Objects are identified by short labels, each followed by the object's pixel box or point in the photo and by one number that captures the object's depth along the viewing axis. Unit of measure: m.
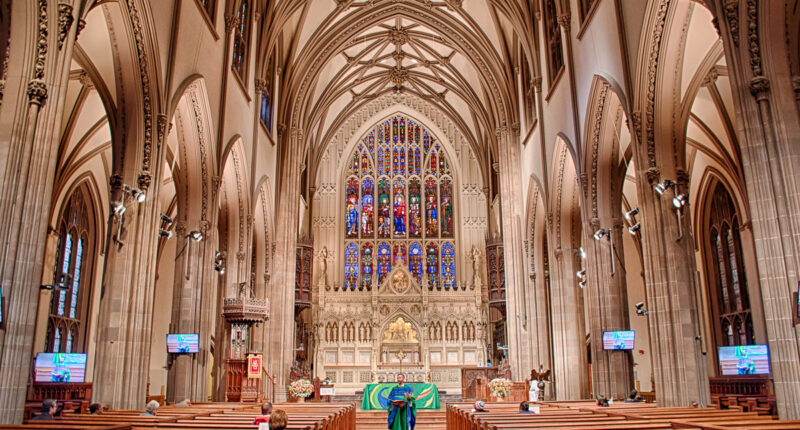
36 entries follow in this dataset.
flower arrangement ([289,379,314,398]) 18.11
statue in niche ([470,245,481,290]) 30.53
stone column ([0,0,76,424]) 7.43
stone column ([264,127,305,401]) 21.92
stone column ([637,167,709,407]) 10.94
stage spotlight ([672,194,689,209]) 11.03
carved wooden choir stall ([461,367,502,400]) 22.89
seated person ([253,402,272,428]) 6.49
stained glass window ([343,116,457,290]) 32.50
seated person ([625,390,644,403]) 13.46
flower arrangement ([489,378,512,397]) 16.09
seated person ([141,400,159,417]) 8.68
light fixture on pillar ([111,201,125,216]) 11.04
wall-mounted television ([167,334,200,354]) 13.92
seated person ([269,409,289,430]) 4.87
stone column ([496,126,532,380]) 23.05
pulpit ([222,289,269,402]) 16.81
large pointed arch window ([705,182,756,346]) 19.88
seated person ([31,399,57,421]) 8.59
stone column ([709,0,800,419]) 7.57
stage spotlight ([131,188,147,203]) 11.45
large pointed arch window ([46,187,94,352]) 19.97
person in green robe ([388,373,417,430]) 10.48
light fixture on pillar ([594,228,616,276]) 14.41
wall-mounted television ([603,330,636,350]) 14.27
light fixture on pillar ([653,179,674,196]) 11.37
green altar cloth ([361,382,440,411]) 18.41
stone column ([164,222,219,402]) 14.24
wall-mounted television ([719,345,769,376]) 11.98
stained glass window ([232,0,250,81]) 18.11
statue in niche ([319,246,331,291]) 30.65
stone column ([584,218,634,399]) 14.53
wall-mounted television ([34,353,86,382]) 14.46
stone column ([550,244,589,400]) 18.19
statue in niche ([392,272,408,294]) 31.03
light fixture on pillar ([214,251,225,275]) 16.23
